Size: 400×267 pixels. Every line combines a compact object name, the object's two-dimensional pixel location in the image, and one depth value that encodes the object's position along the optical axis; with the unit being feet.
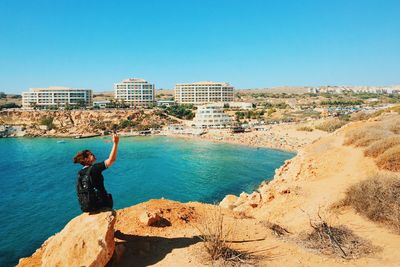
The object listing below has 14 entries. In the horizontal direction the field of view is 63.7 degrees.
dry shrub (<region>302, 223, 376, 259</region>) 22.33
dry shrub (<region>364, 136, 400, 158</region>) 44.93
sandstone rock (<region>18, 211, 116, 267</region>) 19.31
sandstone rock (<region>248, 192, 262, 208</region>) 45.42
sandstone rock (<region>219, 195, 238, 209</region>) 49.40
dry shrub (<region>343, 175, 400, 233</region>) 26.96
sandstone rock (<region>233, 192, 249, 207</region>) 50.19
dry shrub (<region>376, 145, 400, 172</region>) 39.75
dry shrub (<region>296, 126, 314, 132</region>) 201.87
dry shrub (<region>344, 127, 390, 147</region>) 53.87
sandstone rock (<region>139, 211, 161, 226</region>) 27.20
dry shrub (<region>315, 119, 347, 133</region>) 190.39
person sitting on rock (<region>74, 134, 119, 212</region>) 20.31
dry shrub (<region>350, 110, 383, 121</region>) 144.47
